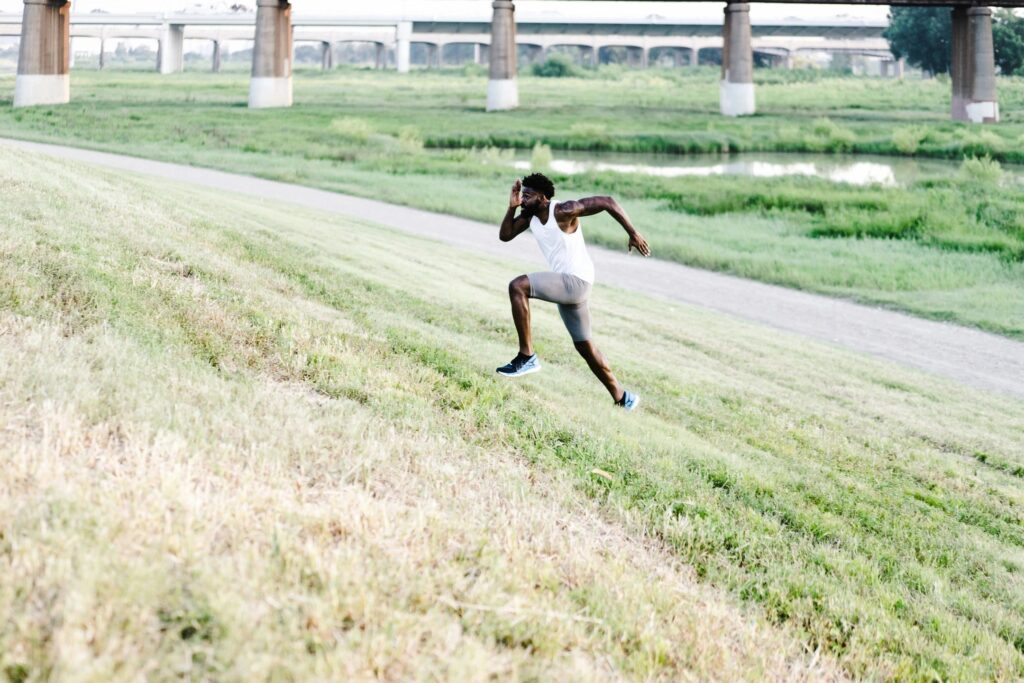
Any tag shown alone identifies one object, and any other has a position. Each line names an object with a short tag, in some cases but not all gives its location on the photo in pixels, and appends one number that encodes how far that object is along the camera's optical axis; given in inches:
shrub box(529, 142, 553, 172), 1628.9
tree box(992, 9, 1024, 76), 3708.2
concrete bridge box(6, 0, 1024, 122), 2452.0
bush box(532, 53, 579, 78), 5378.9
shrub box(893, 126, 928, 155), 2065.7
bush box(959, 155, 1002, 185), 1429.6
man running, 303.0
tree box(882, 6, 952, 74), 3774.4
